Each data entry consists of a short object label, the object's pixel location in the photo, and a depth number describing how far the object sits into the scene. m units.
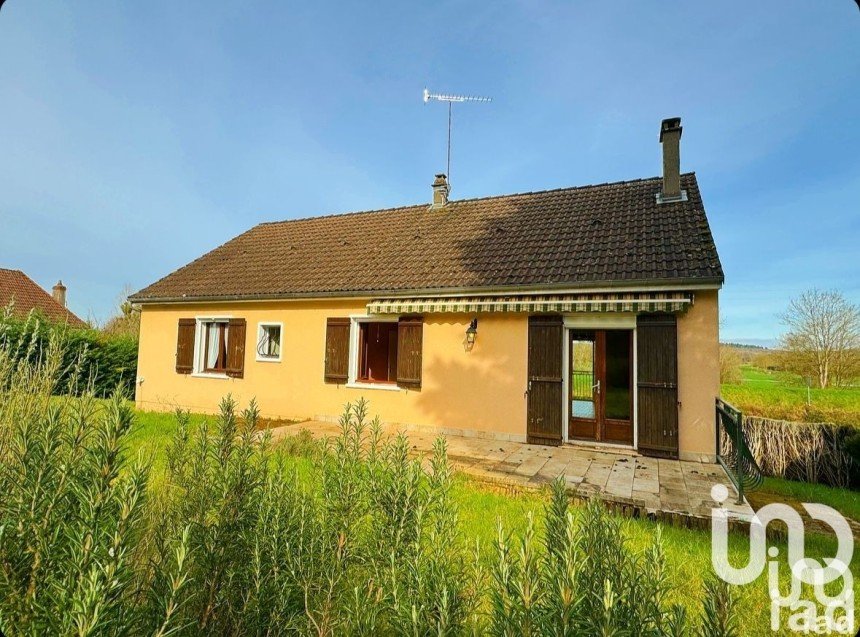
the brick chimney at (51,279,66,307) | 34.28
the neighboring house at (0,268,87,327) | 28.94
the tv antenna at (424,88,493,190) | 21.03
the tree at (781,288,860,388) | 25.69
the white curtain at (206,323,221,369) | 16.11
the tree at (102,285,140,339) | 26.59
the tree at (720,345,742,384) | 26.16
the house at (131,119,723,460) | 9.84
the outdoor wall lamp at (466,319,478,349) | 11.76
